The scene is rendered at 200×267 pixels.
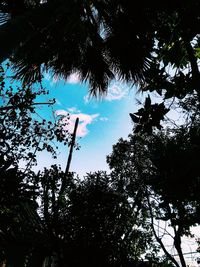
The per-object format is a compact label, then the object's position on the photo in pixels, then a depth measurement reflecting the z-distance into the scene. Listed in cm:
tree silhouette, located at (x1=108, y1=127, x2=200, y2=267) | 301
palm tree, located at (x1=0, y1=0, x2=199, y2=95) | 339
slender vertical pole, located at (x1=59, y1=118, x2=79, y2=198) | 1009
